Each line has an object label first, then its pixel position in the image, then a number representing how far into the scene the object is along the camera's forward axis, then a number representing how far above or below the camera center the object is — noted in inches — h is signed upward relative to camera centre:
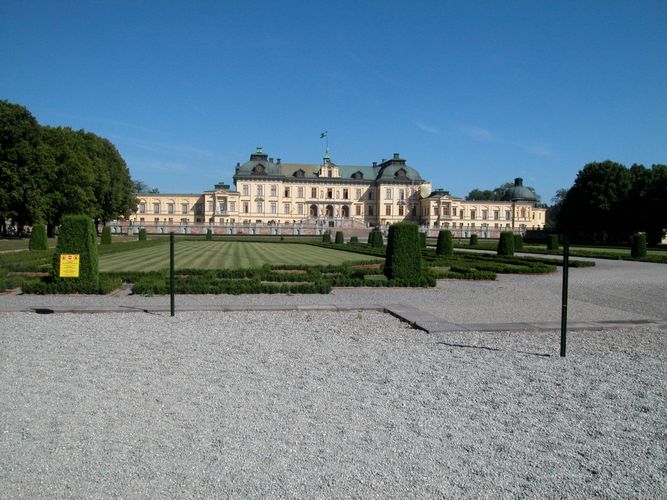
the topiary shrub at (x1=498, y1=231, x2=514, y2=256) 1024.2 -12.9
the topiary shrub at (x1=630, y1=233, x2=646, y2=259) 1026.7 -14.9
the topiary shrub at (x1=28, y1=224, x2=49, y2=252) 943.7 -18.1
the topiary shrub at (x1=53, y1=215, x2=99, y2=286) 438.3 -15.4
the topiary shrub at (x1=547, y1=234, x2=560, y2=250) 1312.7 -14.8
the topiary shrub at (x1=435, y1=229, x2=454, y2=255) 1007.0 -14.8
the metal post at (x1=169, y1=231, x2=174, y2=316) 330.3 -25.1
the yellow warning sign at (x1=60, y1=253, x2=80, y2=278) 424.5 -31.2
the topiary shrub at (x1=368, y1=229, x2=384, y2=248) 1386.6 -12.5
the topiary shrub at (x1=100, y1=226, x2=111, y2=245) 1273.4 -14.4
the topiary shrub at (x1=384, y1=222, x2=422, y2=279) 538.3 -19.1
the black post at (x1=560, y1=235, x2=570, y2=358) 229.6 -29.8
